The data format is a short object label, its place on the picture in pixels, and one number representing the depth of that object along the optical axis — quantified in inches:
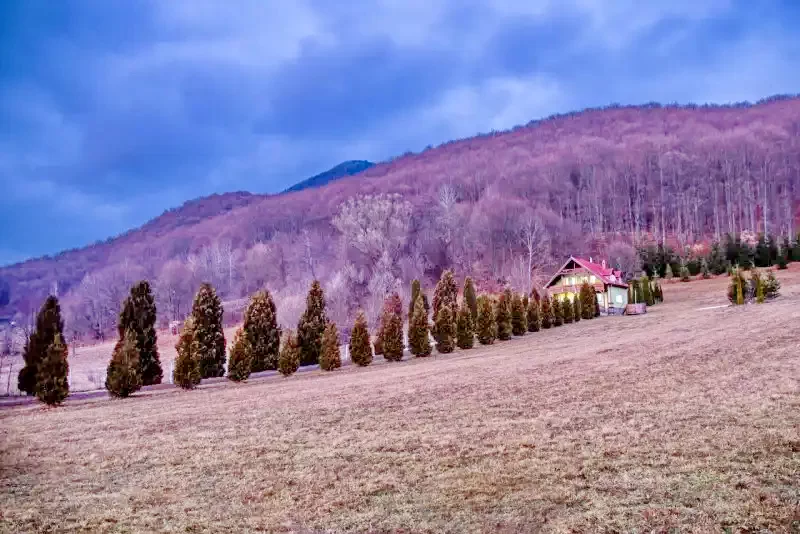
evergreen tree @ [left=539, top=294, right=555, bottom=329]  1467.8
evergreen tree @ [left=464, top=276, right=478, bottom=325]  1517.2
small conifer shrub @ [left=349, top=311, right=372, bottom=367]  1027.3
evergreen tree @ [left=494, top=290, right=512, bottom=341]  1295.5
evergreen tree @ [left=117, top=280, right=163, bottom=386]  917.8
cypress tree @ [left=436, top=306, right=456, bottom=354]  1160.2
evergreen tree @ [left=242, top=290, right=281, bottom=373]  1073.5
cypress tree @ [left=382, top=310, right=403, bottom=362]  1077.1
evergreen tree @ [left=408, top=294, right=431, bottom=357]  1107.3
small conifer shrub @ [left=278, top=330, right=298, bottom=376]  949.8
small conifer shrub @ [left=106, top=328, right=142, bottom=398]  740.0
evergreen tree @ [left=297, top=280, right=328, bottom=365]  1138.7
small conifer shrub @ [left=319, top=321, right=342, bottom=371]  991.0
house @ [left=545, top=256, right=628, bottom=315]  1923.0
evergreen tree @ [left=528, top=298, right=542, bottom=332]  1417.3
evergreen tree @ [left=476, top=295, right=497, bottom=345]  1243.8
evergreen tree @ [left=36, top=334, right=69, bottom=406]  680.4
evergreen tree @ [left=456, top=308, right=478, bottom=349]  1189.7
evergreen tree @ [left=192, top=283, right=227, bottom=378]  1020.5
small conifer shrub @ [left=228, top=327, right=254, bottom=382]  892.6
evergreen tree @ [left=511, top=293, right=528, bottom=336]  1344.7
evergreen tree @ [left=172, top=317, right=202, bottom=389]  813.2
